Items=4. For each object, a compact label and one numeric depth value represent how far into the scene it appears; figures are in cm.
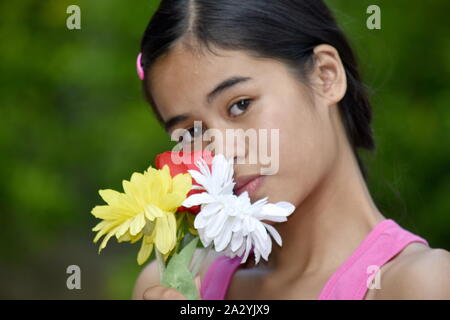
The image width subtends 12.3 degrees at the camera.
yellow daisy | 190
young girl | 202
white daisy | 190
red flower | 194
